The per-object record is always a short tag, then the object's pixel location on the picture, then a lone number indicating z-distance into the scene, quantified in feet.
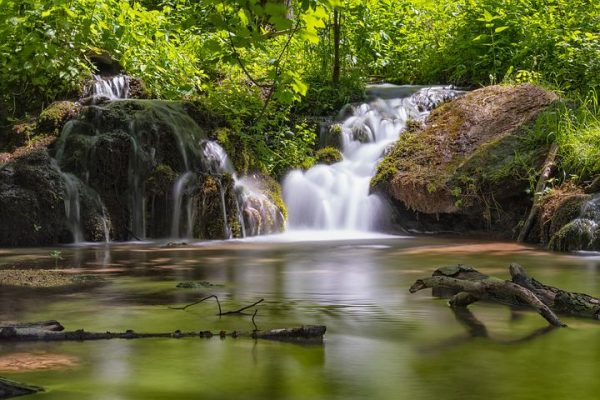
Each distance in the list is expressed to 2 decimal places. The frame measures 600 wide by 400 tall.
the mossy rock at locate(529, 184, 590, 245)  32.68
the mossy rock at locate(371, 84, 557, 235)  37.88
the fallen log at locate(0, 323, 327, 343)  13.48
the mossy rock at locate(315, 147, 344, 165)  44.27
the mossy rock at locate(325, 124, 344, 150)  45.62
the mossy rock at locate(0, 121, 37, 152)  39.40
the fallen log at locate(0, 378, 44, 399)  10.39
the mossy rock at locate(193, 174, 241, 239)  37.27
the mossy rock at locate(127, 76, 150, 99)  44.57
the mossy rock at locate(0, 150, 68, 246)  34.12
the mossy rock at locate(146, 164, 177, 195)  37.65
